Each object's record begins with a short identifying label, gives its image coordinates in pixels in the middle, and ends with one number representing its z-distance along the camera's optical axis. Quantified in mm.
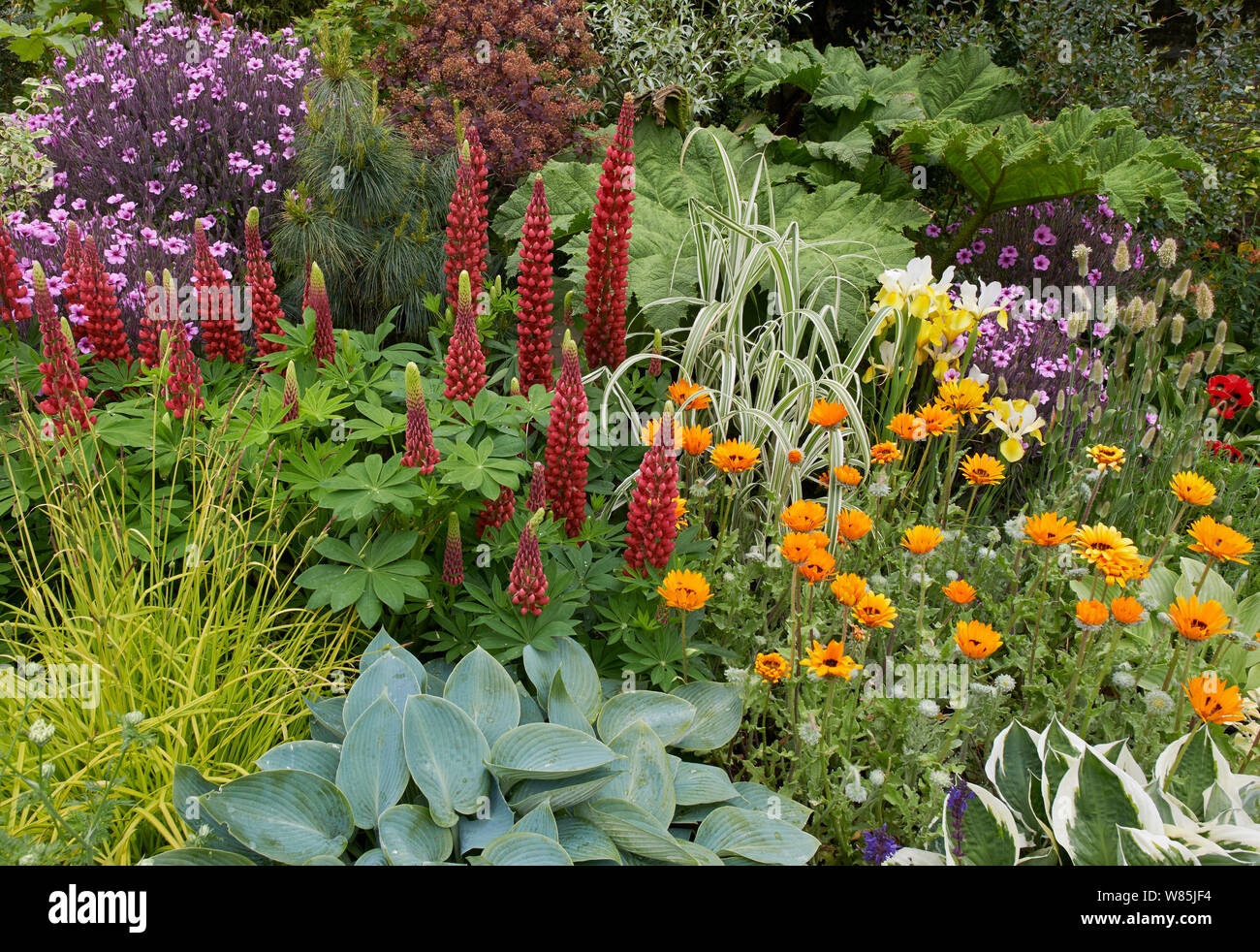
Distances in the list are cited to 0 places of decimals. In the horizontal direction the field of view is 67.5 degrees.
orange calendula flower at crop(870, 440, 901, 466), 2830
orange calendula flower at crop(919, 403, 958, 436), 2799
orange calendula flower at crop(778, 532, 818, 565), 2174
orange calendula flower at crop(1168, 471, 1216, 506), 2467
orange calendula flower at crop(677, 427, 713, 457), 2732
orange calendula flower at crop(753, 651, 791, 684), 2242
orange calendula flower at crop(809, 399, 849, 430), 2695
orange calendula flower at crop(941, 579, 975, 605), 2295
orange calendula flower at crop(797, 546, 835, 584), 2172
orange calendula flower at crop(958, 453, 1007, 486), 2709
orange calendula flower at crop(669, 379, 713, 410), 3088
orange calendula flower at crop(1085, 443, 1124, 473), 2736
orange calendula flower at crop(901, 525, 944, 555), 2361
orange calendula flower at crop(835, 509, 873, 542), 2391
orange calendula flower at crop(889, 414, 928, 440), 2795
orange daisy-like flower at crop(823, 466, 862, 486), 2617
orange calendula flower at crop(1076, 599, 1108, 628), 2186
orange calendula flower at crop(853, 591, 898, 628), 2176
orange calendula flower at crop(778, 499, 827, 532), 2264
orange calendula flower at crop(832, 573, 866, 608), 2160
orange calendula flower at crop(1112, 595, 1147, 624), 2205
